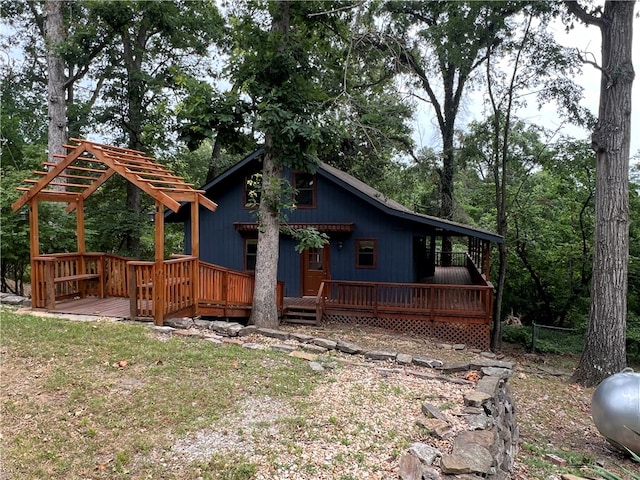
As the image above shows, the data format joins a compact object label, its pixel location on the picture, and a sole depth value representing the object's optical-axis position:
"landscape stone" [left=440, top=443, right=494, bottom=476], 3.39
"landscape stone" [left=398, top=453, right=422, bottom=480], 3.27
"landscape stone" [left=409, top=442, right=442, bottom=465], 3.58
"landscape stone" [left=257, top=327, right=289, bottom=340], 7.36
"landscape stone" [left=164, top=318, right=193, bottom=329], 7.32
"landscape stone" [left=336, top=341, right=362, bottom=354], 6.85
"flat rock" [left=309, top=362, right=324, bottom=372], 5.74
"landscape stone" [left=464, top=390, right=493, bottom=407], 4.79
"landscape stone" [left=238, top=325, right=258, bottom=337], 7.32
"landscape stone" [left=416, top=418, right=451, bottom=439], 4.07
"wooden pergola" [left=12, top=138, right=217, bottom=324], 7.26
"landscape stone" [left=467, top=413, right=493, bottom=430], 4.31
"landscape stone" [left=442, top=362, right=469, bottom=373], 6.19
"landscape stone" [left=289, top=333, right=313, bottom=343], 7.30
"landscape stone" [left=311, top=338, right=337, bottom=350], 7.02
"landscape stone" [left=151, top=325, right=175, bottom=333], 6.92
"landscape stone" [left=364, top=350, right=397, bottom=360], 6.57
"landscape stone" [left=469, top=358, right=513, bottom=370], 6.25
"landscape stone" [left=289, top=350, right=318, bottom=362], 6.24
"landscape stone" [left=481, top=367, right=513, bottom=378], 6.01
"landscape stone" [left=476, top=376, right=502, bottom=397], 5.23
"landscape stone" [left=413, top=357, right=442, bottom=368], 6.34
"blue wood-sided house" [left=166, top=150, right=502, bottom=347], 11.38
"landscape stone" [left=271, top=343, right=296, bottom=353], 6.57
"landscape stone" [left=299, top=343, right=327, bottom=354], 6.77
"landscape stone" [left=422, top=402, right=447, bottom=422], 4.43
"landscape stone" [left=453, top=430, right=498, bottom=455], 3.82
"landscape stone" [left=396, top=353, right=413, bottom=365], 6.46
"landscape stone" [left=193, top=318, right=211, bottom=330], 7.46
